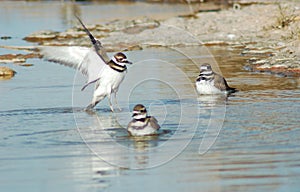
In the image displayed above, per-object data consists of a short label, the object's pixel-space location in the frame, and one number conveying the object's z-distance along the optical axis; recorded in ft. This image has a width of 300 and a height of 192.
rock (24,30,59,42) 74.23
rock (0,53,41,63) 58.90
